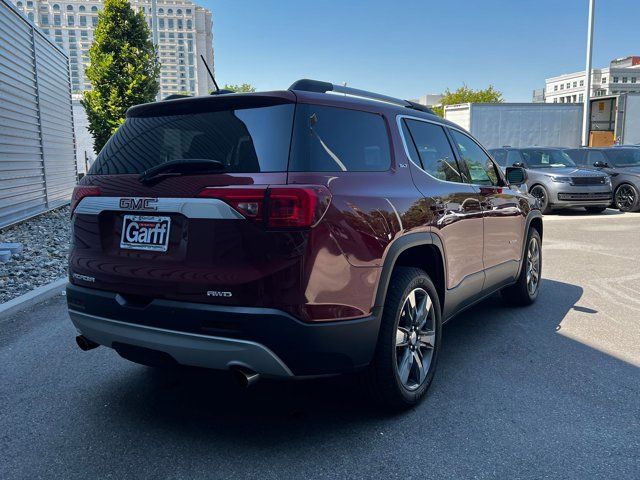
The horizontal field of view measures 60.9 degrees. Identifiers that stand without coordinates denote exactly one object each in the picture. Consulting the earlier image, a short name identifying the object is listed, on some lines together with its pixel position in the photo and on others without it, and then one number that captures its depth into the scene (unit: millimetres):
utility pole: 23594
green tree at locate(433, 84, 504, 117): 77625
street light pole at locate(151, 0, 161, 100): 22781
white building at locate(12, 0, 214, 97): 176250
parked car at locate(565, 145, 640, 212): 14564
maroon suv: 2480
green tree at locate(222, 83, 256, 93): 87438
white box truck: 22172
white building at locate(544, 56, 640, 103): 126875
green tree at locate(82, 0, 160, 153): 17875
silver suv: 13875
